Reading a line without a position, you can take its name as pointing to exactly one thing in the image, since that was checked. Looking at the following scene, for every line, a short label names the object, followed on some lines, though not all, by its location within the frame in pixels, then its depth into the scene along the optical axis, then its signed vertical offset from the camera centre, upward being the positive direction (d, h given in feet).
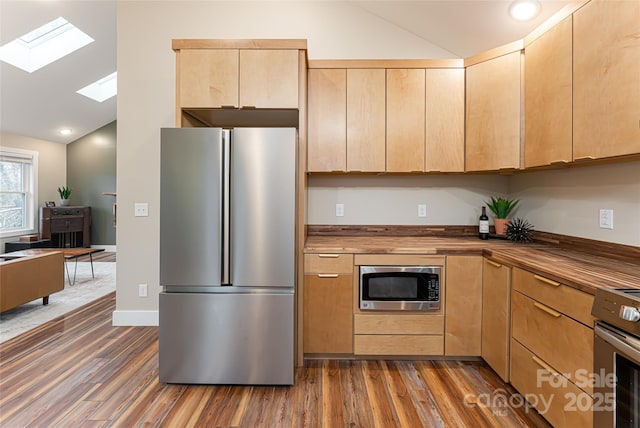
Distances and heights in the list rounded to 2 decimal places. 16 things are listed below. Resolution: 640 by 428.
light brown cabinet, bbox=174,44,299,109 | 8.13 +3.30
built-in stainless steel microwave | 8.20 -1.83
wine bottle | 9.66 -0.37
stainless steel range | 4.05 -1.84
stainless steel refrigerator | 7.29 -0.84
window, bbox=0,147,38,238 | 21.35 +1.32
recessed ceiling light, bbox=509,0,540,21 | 7.66 +4.77
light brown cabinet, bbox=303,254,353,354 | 8.27 -2.23
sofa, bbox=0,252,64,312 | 10.76 -2.35
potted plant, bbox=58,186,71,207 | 25.01 +1.17
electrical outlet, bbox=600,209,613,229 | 6.95 -0.09
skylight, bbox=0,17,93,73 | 15.24 +7.74
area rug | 10.68 -3.55
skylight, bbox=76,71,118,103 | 20.73 +7.88
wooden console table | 23.48 -1.03
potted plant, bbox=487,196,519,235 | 9.80 +0.09
